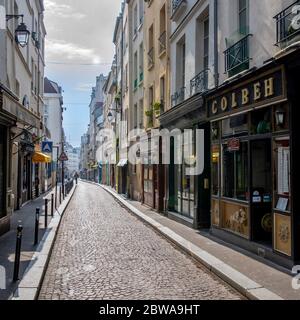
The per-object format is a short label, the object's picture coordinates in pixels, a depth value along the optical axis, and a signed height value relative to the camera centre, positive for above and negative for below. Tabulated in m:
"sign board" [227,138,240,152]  9.63 +0.57
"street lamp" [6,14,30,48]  13.29 +4.15
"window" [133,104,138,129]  25.39 +3.18
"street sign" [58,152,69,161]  27.90 +0.89
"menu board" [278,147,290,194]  7.48 +0.00
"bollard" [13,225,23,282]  6.52 -1.28
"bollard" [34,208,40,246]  9.75 -1.31
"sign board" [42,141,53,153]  18.98 +1.07
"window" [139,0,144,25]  23.39 +8.54
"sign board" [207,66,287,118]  7.48 +1.48
